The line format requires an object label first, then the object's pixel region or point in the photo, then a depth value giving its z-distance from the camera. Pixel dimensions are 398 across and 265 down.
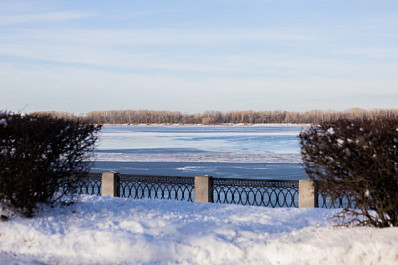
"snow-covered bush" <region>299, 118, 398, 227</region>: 7.81
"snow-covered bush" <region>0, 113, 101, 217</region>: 9.00
